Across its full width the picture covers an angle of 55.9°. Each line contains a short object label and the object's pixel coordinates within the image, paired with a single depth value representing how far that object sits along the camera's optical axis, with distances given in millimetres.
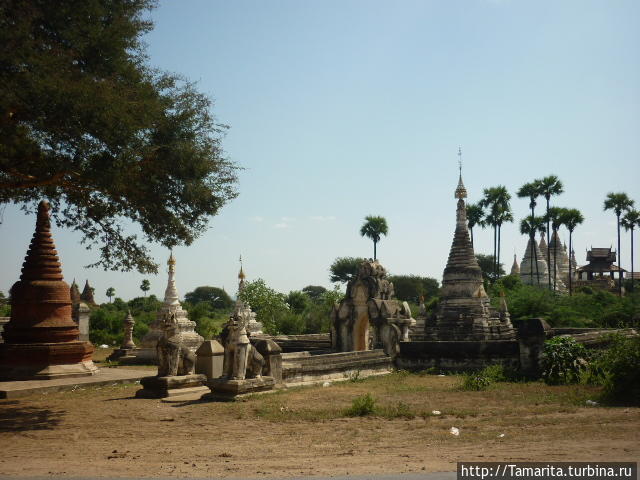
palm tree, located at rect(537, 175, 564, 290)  57688
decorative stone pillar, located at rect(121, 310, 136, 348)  28734
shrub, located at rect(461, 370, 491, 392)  14586
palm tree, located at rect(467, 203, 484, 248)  59897
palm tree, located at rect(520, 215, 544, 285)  61406
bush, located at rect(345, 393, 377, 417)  11086
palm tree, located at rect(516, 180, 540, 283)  58344
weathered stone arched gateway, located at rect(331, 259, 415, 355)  21031
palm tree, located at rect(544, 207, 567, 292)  59156
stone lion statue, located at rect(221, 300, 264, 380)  13713
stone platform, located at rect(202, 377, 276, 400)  13258
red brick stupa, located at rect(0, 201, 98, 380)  17719
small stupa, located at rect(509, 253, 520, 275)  85000
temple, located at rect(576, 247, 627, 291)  90412
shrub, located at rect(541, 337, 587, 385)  15688
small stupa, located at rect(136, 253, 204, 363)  26539
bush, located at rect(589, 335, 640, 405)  11977
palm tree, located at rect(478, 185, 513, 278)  59062
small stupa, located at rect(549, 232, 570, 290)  81188
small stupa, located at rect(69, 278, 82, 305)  42438
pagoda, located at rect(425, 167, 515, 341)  28266
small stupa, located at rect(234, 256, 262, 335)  27202
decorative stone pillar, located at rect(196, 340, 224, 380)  15938
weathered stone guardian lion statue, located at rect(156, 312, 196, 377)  14508
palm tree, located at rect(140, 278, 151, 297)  84688
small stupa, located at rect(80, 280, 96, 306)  67862
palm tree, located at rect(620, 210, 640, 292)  62031
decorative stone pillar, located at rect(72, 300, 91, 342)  28391
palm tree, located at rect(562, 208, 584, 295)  60062
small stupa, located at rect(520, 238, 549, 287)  70312
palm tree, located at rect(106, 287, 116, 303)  94244
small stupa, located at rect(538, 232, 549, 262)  80062
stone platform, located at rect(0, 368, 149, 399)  15070
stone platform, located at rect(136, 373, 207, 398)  13992
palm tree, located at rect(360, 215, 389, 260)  60844
